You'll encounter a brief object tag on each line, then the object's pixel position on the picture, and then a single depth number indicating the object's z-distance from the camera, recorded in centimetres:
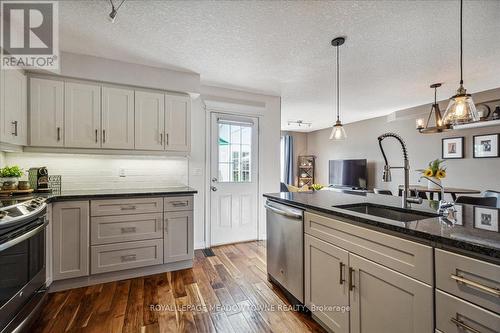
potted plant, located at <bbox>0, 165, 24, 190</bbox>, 210
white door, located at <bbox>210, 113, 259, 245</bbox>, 354
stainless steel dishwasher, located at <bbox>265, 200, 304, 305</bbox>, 186
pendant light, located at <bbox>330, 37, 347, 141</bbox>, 241
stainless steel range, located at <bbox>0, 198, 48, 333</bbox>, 136
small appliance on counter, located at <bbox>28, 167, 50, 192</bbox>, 233
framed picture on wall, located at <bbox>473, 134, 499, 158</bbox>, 363
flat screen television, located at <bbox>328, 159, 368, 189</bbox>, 586
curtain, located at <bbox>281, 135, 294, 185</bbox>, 764
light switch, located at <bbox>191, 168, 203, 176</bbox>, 337
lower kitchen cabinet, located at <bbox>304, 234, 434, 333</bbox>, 108
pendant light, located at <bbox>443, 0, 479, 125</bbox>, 171
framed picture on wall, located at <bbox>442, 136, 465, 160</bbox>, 408
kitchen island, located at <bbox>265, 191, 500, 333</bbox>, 89
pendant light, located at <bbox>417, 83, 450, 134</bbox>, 317
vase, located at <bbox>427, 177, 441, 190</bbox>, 370
